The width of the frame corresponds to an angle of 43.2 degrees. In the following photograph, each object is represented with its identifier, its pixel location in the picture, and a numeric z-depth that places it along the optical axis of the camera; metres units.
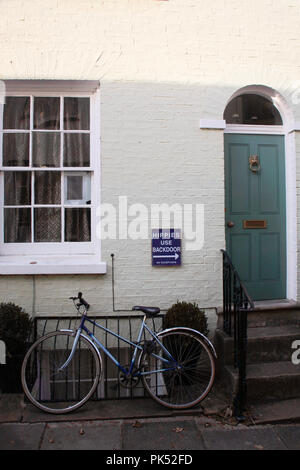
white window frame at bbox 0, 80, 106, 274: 4.61
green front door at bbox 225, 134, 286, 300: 5.00
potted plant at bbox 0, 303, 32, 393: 3.90
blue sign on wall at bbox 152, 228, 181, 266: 4.63
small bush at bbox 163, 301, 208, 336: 4.13
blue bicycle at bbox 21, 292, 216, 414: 3.71
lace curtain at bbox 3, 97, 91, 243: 4.73
